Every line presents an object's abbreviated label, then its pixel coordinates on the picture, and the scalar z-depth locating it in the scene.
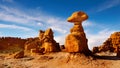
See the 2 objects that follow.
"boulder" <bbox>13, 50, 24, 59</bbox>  13.02
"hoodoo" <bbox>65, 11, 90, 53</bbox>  10.74
